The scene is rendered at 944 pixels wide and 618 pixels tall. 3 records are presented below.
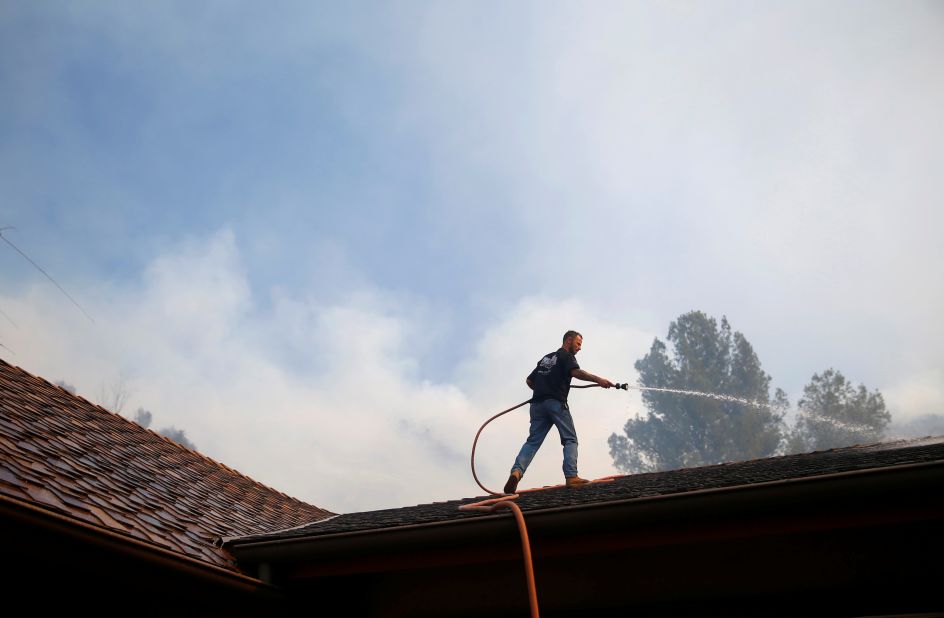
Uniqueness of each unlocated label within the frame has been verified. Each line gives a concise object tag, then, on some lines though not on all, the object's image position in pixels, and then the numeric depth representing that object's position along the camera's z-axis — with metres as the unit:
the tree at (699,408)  51.19
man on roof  7.78
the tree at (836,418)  46.78
